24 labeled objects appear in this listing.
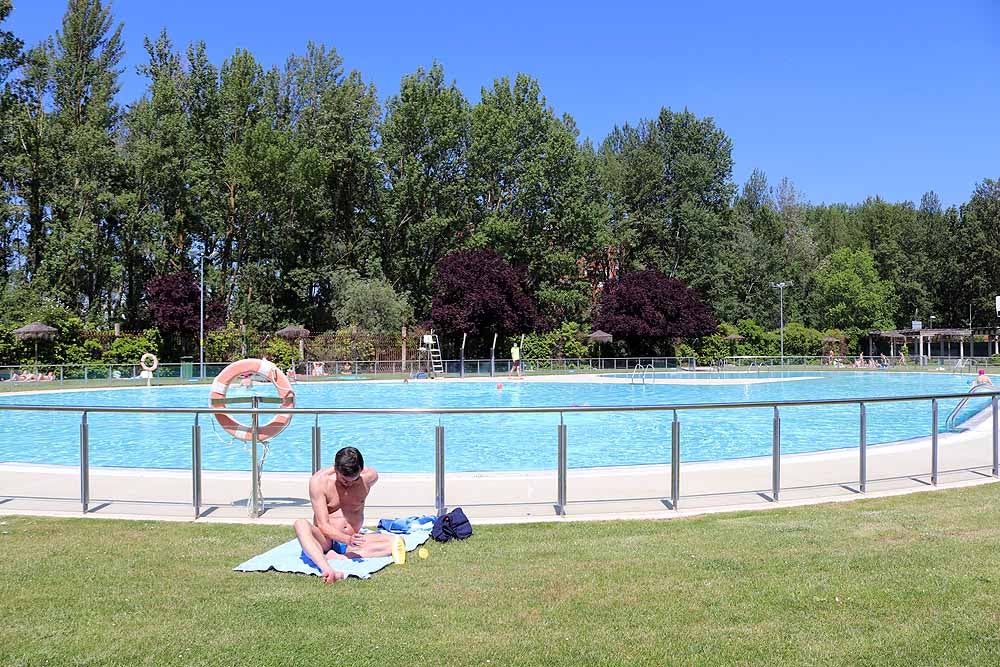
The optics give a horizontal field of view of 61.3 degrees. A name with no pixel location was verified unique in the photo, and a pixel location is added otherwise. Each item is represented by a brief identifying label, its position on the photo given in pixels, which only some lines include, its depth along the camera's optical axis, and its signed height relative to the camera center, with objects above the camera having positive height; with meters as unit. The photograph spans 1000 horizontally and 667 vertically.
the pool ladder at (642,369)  38.56 -2.40
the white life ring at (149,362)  33.97 -1.94
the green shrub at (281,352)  39.95 -1.68
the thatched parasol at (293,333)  43.34 -0.80
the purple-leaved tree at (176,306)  42.81 +0.57
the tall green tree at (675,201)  61.00 +8.77
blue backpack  6.77 -1.69
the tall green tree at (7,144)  38.16 +8.44
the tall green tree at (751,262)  62.38 +4.58
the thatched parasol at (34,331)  35.89 -0.62
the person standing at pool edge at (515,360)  40.53 -2.00
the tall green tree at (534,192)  51.75 +8.07
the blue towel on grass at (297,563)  5.75 -1.71
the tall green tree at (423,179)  50.19 +8.45
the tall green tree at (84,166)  42.56 +7.78
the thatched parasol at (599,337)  49.16 -1.07
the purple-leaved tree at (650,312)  50.12 +0.41
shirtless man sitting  6.21 -1.50
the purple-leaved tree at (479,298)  45.28 +1.13
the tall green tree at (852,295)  67.19 +1.97
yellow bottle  6.06 -1.69
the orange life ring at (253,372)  8.54 -0.81
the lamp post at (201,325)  40.09 -0.38
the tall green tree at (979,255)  68.50 +5.39
